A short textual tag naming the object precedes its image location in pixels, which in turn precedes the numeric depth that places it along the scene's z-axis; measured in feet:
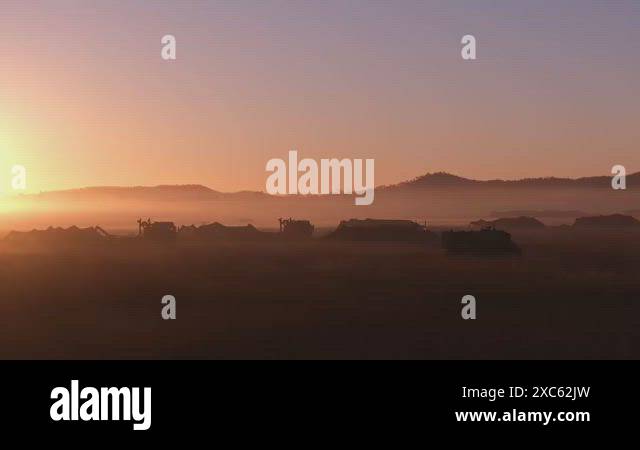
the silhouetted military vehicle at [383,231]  265.54
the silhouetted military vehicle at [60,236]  256.11
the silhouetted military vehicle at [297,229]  292.61
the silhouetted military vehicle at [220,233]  304.09
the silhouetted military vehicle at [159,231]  256.93
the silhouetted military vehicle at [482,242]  180.14
